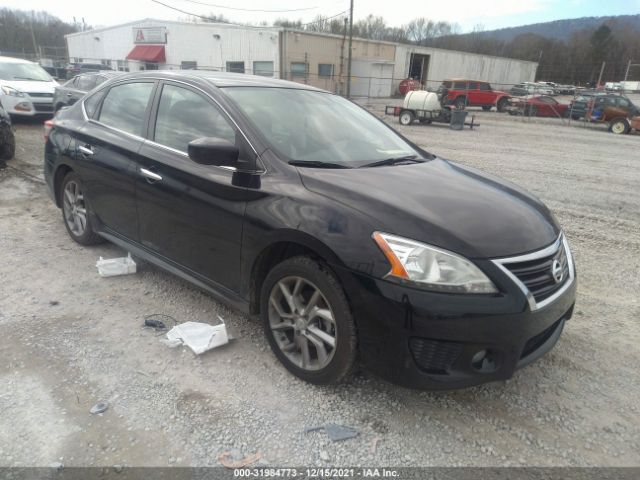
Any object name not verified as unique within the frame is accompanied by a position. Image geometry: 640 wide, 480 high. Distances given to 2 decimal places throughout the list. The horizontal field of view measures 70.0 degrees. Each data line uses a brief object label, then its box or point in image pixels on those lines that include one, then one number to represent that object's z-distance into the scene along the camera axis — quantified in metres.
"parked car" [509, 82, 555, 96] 33.53
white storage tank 19.41
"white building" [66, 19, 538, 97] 32.19
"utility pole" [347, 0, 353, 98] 31.03
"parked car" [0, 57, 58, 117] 11.60
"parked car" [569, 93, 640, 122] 20.61
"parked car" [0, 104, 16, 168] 7.47
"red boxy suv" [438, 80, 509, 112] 30.08
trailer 19.38
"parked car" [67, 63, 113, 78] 32.91
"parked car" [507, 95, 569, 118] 25.34
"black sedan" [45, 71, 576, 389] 2.18
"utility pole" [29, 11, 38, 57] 56.14
